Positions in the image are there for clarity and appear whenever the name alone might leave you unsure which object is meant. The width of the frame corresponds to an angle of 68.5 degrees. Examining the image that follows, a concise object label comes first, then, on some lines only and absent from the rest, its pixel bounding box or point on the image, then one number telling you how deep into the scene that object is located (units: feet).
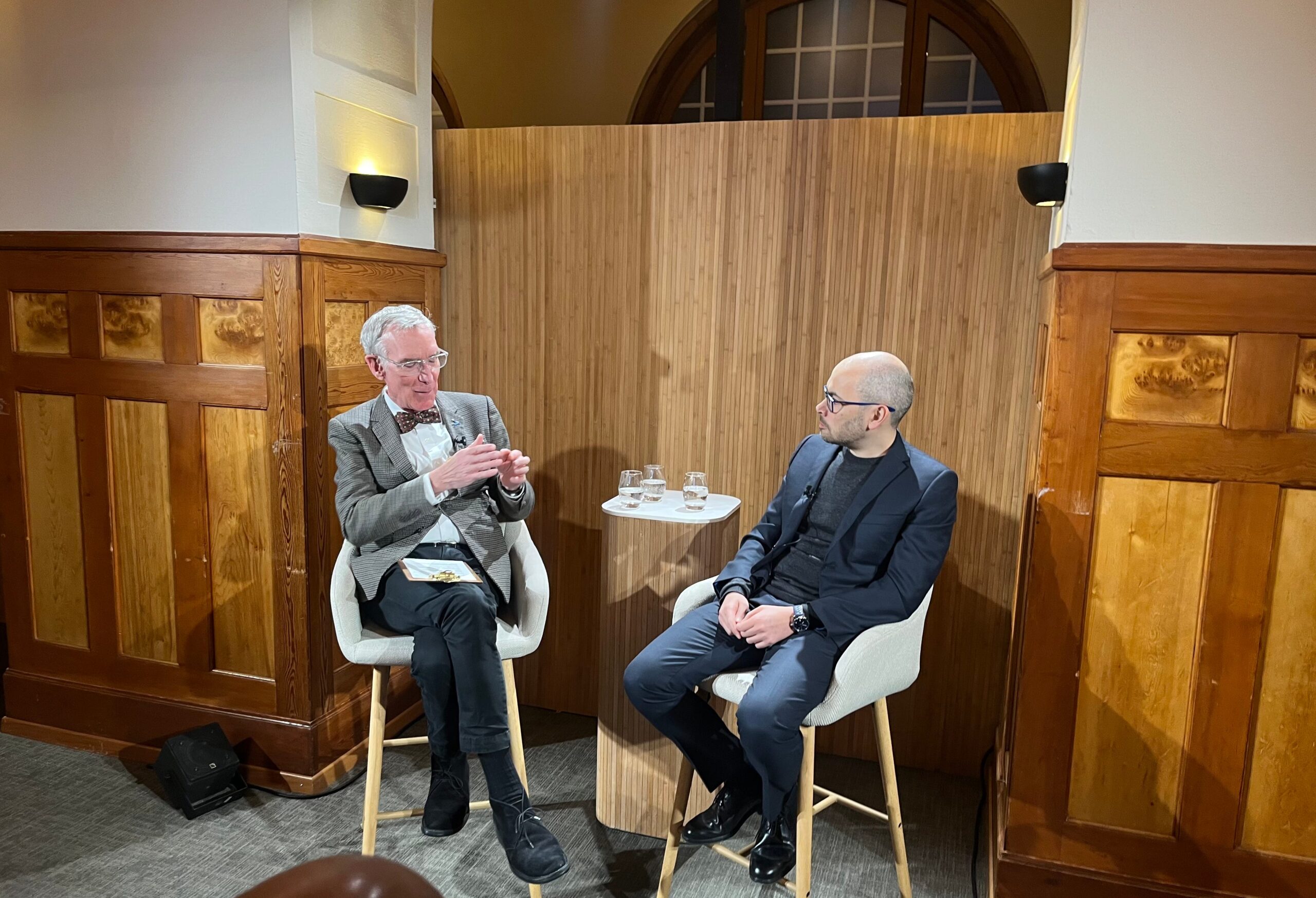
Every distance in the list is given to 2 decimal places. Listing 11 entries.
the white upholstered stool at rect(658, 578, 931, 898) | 7.27
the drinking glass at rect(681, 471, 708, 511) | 9.17
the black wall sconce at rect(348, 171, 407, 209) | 9.93
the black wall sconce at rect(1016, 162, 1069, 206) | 8.21
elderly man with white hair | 8.05
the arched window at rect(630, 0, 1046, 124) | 14.92
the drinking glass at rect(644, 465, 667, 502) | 9.43
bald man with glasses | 7.36
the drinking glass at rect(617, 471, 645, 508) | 9.45
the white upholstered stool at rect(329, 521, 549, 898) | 8.25
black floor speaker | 9.56
